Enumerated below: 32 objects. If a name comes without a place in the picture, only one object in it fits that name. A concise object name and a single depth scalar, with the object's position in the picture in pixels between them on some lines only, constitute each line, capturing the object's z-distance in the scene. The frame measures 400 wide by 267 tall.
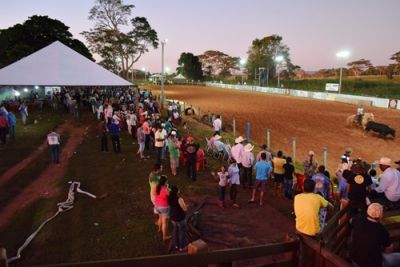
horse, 22.75
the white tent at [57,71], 24.27
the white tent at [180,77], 105.06
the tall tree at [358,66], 113.07
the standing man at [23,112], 22.45
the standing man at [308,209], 5.40
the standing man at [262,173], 9.59
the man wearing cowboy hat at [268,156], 10.11
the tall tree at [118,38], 58.26
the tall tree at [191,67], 102.69
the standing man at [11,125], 17.75
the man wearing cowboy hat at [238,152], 11.43
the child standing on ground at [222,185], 9.41
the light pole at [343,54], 49.20
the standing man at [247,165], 10.95
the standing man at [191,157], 11.78
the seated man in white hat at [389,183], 7.77
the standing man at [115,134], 15.06
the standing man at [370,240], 4.10
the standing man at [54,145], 13.67
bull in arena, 21.11
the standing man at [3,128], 16.39
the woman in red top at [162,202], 7.33
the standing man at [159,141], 13.52
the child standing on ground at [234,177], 9.71
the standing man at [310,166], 10.94
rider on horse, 23.70
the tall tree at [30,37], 38.81
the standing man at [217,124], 18.27
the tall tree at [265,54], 87.94
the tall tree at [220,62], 134.75
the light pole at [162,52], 33.33
